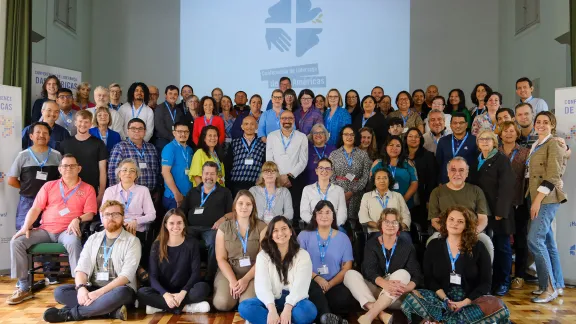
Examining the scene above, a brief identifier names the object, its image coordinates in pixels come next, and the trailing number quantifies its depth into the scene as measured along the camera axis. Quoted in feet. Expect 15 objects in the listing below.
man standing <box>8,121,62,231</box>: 15.67
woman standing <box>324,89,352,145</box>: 19.70
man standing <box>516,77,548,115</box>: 18.30
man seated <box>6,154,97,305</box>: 14.25
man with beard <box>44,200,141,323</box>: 12.23
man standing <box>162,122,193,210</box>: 16.58
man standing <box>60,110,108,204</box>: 16.26
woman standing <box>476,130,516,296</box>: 14.51
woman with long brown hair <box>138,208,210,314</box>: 12.92
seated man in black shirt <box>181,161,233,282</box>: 15.17
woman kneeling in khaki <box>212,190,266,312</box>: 13.14
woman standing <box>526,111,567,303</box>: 14.48
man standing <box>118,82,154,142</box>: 19.03
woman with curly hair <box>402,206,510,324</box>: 11.64
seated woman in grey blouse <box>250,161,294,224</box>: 15.44
